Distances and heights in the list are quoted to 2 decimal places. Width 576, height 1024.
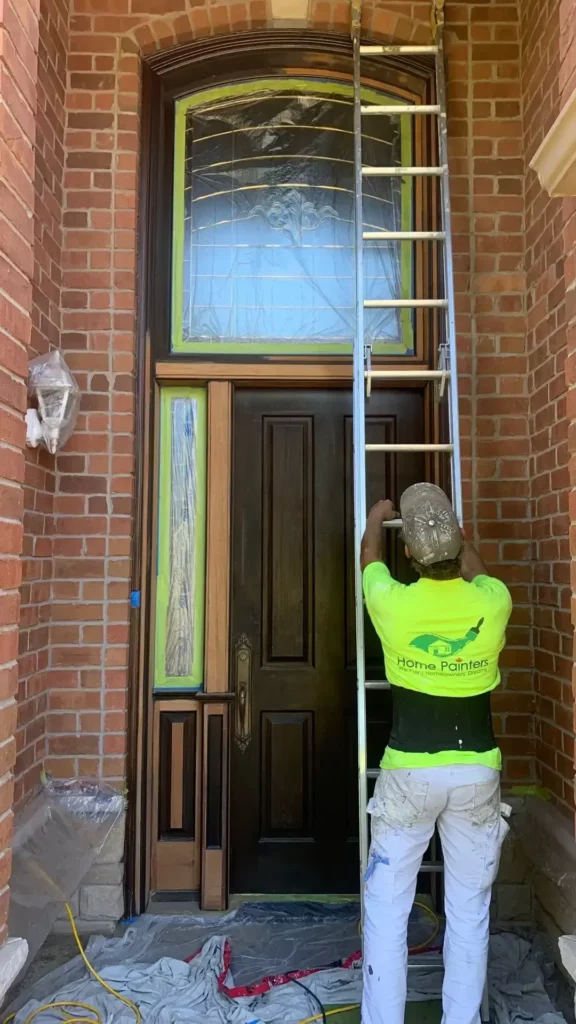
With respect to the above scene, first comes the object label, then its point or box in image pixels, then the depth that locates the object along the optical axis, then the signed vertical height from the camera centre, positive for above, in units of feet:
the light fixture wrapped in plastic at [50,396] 8.71 +1.97
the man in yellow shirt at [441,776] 6.77 -2.25
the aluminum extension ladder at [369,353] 8.25 +2.76
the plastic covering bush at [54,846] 8.23 -3.87
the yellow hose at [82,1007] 7.58 -5.20
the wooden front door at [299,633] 10.24 -1.26
